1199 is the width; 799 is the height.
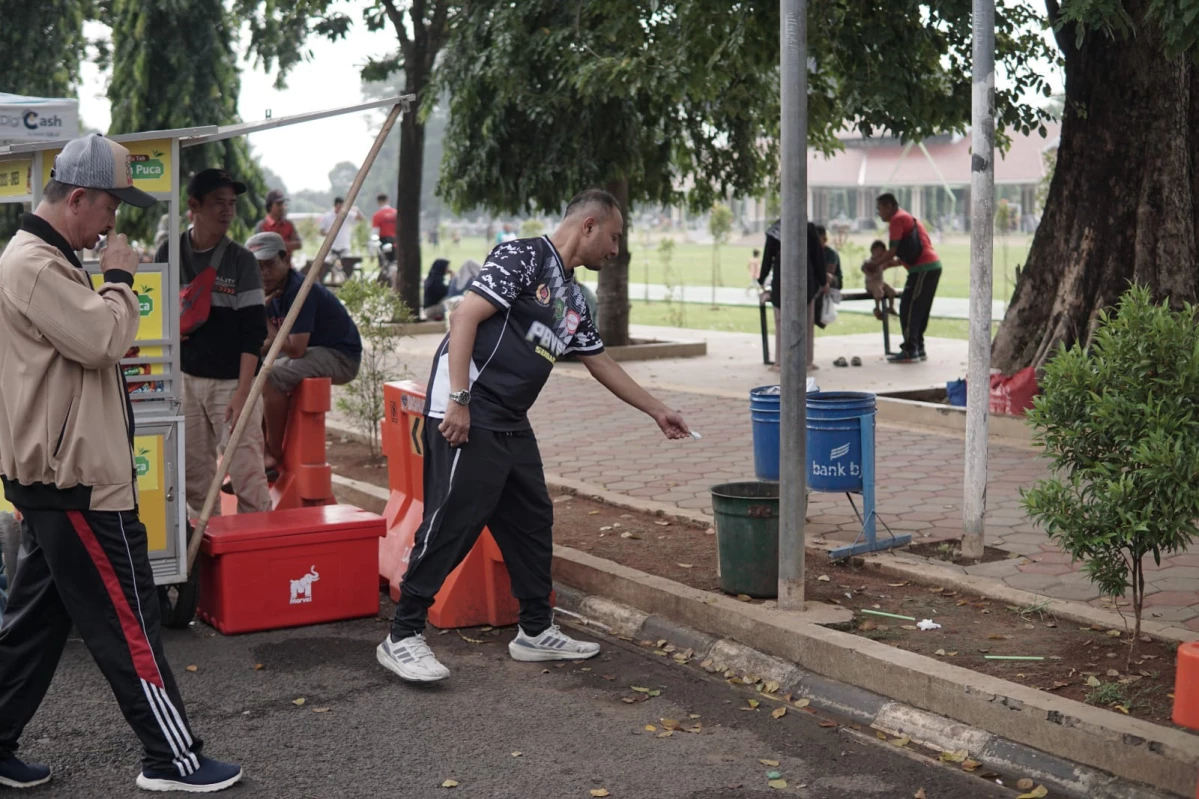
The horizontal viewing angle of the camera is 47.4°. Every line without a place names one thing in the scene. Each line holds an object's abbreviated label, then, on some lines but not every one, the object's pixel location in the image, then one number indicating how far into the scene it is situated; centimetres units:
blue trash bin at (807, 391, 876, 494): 647
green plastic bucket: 586
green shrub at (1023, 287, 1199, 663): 442
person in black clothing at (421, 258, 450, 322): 2103
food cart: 566
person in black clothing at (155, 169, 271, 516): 653
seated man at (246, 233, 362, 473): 741
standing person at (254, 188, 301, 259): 1623
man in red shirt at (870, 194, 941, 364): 1494
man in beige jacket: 392
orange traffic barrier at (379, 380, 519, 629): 611
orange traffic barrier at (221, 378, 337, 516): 758
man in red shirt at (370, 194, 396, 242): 2831
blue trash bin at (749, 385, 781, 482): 693
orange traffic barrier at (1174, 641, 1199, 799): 403
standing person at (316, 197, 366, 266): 2949
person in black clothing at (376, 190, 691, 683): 523
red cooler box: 604
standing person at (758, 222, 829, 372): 1340
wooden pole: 599
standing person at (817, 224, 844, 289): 1535
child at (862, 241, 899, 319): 1568
